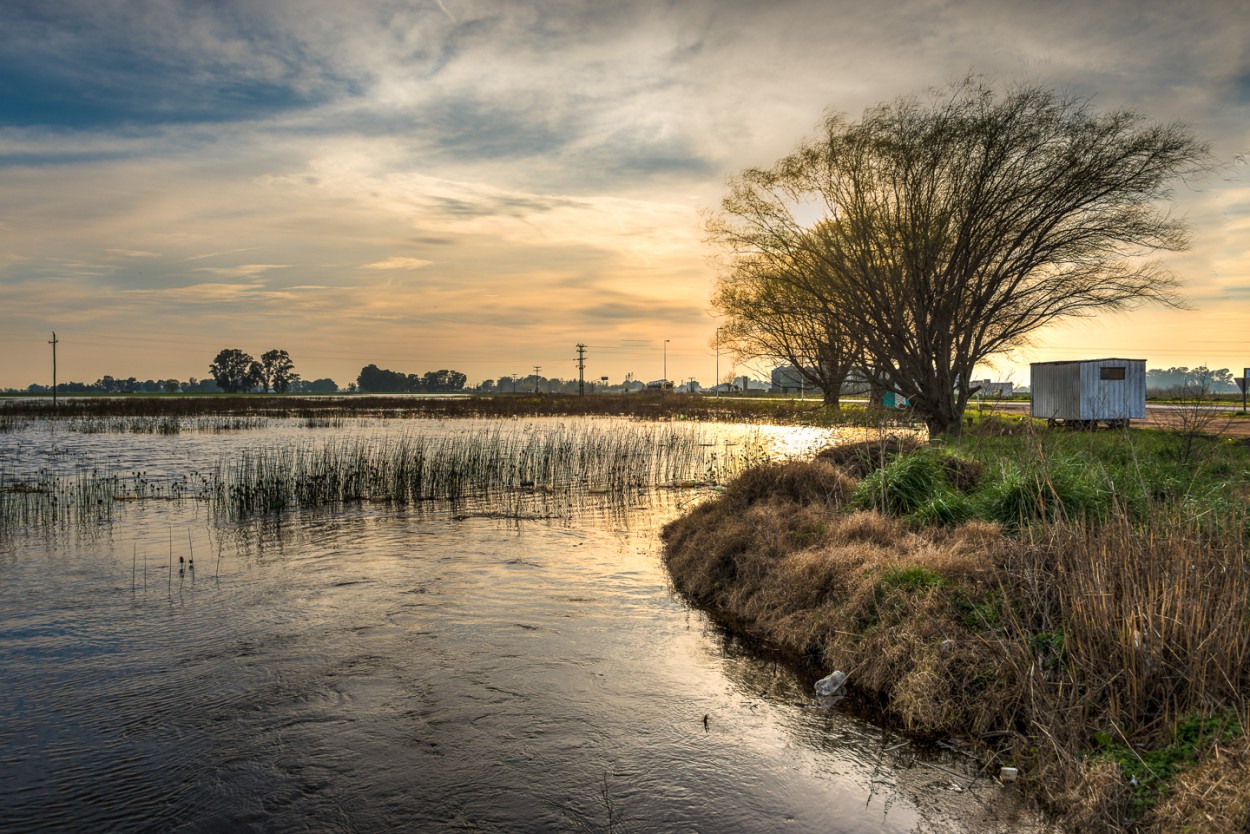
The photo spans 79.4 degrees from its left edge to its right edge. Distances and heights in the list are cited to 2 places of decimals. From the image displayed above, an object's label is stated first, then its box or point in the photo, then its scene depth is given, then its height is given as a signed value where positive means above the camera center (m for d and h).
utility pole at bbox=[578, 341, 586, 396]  123.61 +7.24
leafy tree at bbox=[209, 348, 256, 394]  157.00 +6.49
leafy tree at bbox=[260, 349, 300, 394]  162.62 +7.52
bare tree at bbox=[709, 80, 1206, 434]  20.44 +4.83
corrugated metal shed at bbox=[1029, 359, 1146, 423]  29.70 +0.42
